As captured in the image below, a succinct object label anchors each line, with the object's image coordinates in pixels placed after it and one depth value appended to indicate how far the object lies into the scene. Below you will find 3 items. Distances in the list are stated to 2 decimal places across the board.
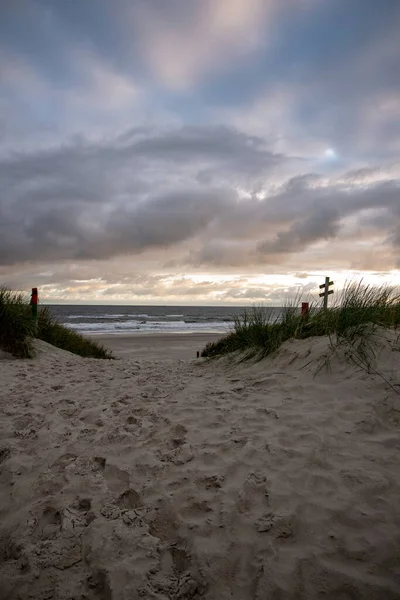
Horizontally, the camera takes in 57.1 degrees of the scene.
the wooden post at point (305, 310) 7.45
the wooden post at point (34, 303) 10.50
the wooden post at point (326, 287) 10.64
